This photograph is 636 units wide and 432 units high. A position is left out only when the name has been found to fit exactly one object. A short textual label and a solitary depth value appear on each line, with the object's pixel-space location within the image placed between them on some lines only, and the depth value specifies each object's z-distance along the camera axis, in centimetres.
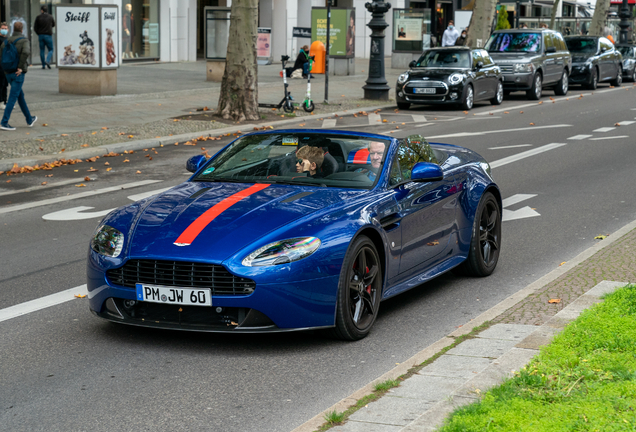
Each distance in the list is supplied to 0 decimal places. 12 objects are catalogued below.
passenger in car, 667
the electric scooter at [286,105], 2164
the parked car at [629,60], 3788
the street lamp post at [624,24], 5041
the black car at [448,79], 2425
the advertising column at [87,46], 2225
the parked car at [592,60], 3259
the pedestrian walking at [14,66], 1700
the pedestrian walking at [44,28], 2867
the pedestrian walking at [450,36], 3672
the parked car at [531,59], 2788
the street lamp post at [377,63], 2611
